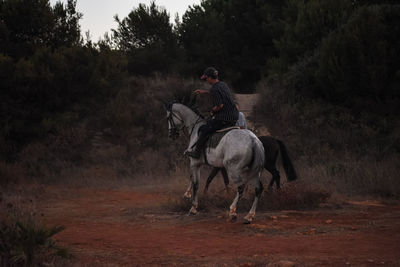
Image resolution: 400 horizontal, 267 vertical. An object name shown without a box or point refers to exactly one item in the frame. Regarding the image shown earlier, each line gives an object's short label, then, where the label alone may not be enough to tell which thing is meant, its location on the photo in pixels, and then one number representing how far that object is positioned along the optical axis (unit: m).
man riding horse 17.50
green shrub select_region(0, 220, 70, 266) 9.62
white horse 16.36
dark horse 20.28
